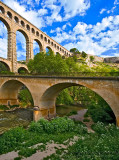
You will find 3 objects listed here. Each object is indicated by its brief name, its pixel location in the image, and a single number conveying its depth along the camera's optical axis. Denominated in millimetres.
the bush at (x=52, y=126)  11266
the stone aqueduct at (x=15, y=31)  33903
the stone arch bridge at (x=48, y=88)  11648
